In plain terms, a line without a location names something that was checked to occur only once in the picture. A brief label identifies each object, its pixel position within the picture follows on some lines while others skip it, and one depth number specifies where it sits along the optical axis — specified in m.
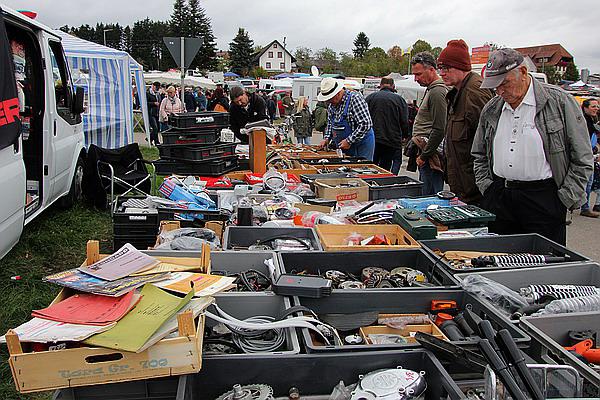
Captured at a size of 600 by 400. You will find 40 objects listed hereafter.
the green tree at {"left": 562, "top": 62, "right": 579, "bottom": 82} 62.55
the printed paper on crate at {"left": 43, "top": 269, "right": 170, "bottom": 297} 1.93
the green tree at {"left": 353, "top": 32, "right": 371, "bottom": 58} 112.06
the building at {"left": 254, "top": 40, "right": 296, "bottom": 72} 97.63
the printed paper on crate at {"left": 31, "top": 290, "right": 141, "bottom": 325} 1.77
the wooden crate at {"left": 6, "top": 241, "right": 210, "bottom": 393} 1.62
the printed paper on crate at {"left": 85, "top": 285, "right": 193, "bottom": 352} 1.64
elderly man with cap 3.21
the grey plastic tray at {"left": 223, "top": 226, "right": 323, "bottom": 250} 3.43
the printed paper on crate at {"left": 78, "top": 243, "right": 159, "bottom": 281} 2.10
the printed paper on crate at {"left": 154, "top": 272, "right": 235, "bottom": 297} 2.05
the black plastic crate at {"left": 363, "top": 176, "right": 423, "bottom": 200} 4.65
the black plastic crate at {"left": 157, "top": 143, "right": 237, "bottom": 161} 5.72
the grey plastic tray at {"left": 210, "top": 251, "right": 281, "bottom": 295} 2.91
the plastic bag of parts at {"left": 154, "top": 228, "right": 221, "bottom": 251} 3.09
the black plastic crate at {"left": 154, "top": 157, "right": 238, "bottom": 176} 5.72
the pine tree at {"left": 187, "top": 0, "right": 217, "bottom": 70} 73.12
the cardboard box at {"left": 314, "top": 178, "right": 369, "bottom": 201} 4.54
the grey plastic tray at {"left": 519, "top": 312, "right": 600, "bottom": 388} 2.07
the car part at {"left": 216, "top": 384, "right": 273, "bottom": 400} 1.78
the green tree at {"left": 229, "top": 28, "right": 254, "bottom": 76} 80.31
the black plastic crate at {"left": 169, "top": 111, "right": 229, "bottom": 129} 5.86
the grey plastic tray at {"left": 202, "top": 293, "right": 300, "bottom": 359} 2.39
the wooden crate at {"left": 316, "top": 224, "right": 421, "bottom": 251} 3.34
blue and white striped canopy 10.52
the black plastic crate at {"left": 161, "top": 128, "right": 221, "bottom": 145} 5.80
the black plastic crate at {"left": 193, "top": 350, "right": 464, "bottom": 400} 1.90
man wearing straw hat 6.40
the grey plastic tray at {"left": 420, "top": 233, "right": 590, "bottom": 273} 3.13
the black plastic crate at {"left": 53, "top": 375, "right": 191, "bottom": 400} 1.74
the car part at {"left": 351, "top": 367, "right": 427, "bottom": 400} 1.74
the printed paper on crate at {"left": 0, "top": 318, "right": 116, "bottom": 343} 1.66
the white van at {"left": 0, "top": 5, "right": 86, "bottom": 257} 4.28
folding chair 7.10
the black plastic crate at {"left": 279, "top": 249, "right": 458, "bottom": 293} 2.98
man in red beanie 4.36
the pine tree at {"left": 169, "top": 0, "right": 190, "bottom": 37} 78.12
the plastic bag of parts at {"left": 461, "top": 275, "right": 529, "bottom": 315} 2.42
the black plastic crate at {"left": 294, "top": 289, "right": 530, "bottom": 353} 2.43
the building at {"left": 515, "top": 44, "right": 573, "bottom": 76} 70.69
